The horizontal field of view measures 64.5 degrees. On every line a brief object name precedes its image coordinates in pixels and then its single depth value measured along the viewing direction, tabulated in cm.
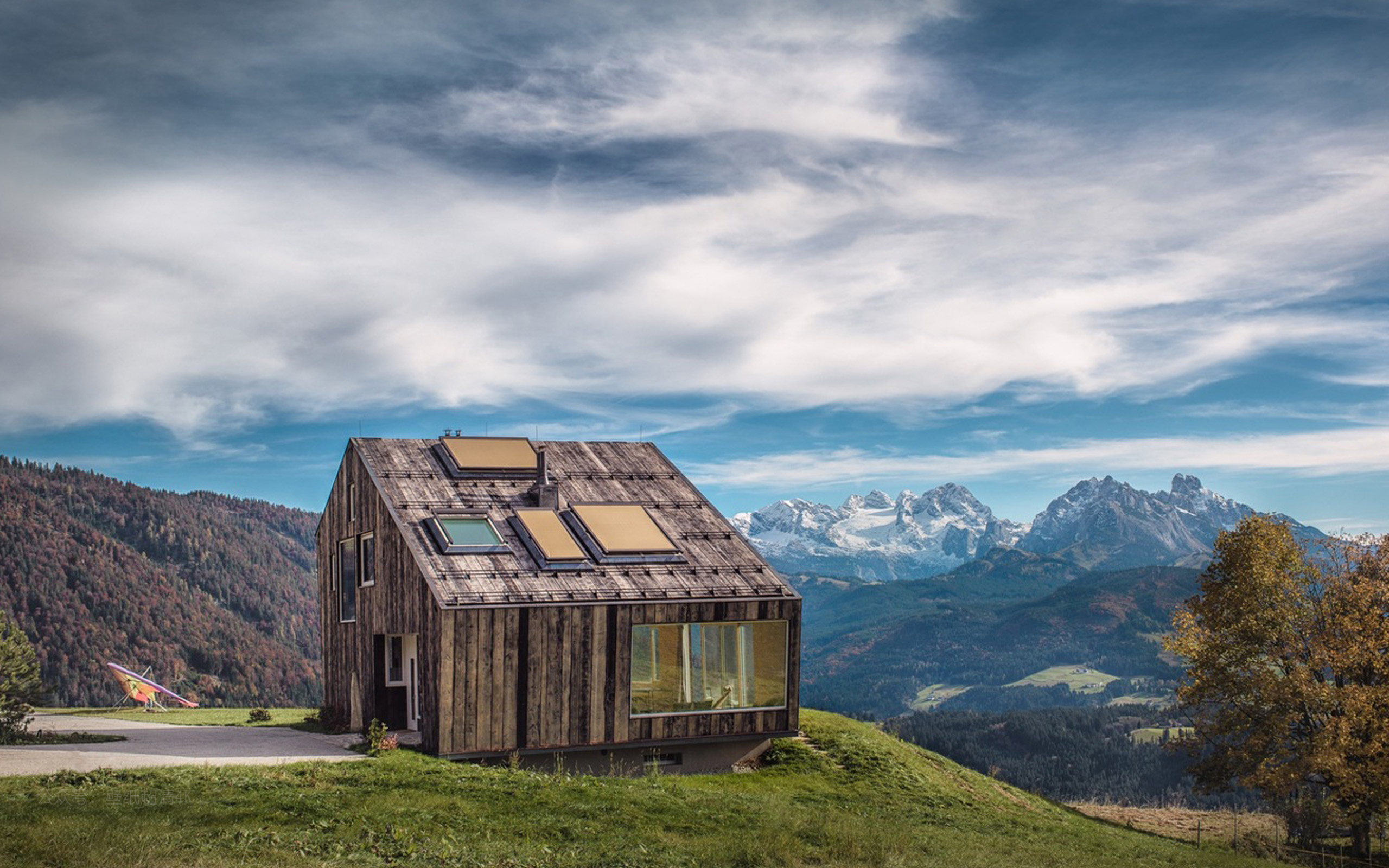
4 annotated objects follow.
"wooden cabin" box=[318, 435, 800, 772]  2552
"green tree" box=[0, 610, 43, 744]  2714
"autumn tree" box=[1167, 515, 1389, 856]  3145
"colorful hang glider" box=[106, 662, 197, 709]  4322
